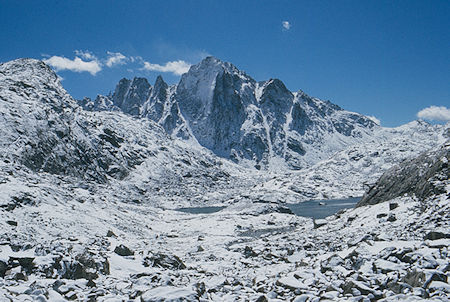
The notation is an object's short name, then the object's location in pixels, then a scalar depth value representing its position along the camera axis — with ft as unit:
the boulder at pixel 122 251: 105.60
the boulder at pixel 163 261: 102.06
